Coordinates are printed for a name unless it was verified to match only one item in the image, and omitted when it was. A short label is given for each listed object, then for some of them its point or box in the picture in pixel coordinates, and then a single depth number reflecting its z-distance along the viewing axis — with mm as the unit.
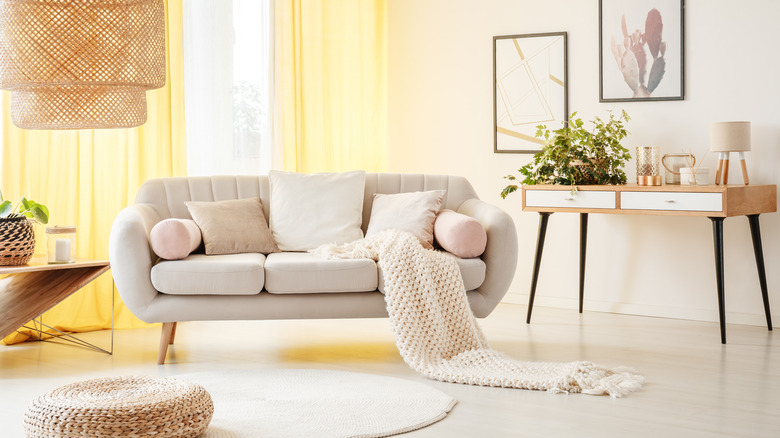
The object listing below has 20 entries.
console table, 3893
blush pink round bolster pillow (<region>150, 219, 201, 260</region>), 3416
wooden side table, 3439
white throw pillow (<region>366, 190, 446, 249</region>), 3792
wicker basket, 3473
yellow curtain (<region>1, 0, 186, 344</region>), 4020
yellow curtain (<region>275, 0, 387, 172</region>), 5105
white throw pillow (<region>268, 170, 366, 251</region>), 3926
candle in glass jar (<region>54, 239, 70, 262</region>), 3656
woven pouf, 2266
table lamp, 4070
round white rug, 2621
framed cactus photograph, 4562
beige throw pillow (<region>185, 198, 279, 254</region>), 3744
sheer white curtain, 4668
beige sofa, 3371
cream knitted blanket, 3246
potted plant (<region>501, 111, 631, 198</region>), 4359
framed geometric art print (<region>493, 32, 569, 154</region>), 4984
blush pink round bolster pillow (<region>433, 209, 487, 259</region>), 3564
